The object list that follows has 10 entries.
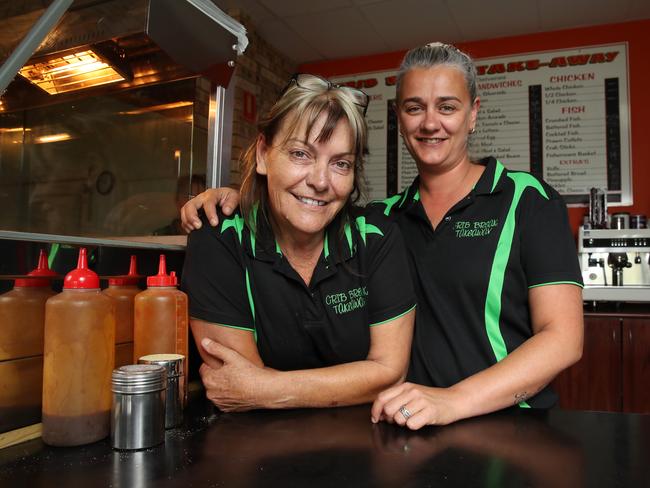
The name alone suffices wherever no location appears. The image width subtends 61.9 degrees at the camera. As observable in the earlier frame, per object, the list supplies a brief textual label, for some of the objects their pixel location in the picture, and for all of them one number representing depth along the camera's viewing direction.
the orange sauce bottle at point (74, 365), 0.84
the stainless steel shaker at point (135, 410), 0.81
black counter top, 0.69
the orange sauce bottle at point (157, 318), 1.03
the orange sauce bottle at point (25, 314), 0.90
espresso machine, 3.03
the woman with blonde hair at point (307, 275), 1.14
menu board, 3.60
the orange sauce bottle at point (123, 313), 1.06
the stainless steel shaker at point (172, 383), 0.91
